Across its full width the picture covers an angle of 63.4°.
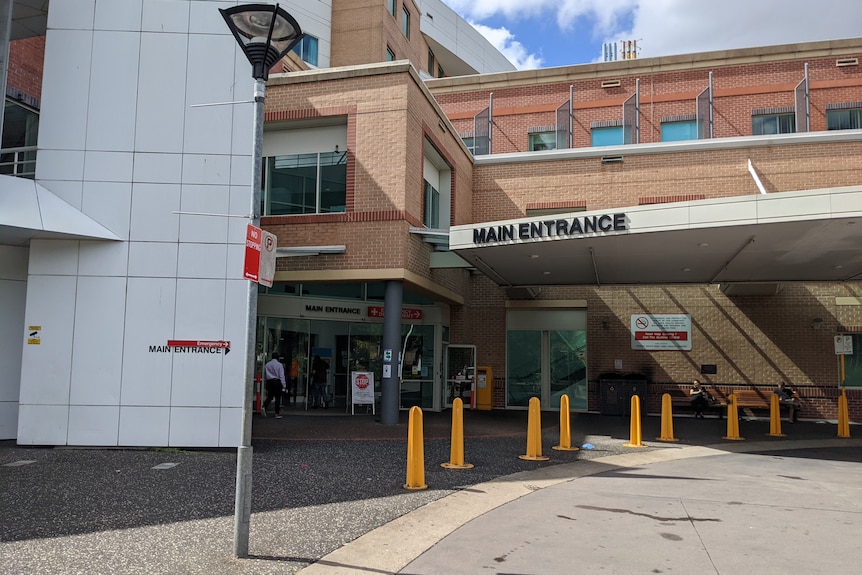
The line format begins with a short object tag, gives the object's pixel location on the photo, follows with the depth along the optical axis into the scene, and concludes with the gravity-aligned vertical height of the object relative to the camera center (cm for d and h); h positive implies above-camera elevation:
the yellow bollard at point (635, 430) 1315 -118
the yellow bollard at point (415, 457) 866 -117
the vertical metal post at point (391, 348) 1558 +32
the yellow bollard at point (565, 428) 1219 -110
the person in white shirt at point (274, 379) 1686 -45
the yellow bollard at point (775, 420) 1568 -112
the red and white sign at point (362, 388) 1811 -67
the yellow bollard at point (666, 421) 1419 -108
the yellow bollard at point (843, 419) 1567 -107
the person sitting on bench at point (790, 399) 1885 -78
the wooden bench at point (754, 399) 1927 -82
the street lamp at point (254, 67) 579 +258
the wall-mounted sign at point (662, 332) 2034 +104
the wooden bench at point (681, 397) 1997 -84
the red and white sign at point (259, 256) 584 +89
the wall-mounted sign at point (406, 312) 1989 +143
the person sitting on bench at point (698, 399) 1920 -84
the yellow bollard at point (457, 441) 1002 -113
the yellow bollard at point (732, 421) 1466 -111
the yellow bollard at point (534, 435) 1133 -114
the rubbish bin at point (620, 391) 1966 -67
